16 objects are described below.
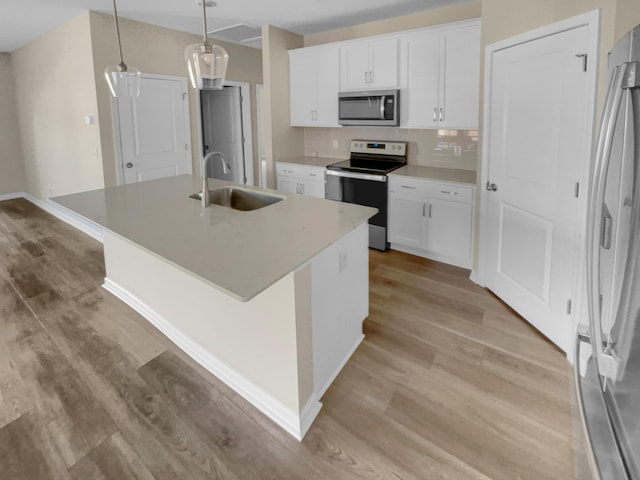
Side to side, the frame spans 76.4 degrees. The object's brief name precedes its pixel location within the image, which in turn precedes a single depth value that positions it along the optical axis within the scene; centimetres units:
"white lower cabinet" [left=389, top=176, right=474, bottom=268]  375
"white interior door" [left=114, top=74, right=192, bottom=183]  471
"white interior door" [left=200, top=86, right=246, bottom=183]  612
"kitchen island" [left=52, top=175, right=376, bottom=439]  176
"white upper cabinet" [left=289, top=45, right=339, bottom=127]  464
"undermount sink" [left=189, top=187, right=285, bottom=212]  301
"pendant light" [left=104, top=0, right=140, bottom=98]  238
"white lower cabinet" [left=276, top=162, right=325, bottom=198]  475
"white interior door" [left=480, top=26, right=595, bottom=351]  235
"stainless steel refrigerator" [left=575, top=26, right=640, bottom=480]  86
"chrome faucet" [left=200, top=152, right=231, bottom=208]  256
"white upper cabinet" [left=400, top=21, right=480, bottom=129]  366
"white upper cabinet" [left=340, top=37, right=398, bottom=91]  415
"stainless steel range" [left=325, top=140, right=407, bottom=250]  422
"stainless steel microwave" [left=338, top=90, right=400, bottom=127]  417
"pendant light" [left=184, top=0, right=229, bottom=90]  222
